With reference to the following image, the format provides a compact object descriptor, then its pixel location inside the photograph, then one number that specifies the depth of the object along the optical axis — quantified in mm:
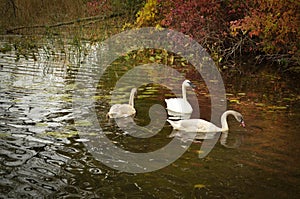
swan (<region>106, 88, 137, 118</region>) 8602
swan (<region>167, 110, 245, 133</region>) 7996
